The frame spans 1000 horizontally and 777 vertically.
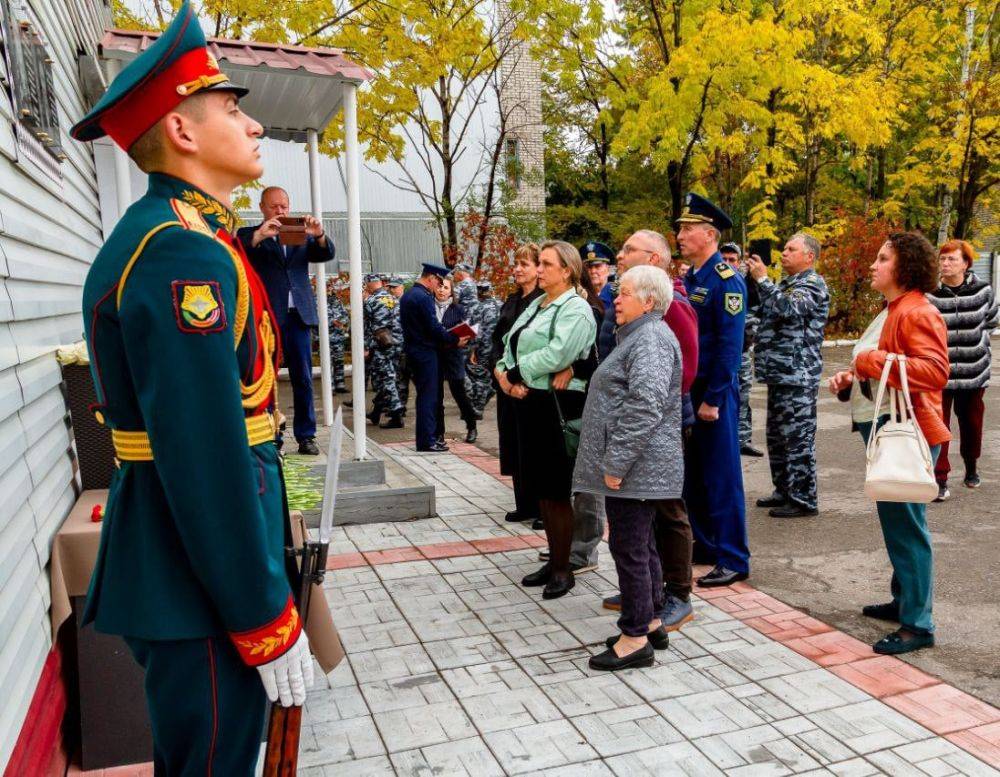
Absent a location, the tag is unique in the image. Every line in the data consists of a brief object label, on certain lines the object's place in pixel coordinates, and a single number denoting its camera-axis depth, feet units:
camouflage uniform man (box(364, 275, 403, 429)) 37.55
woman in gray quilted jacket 12.64
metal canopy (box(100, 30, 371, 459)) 19.44
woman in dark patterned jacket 22.74
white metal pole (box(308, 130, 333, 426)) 26.37
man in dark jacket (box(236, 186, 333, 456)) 21.39
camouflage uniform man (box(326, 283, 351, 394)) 46.93
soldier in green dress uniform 5.27
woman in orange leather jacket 13.05
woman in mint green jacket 15.85
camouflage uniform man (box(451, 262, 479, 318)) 35.99
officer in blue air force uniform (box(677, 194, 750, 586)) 16.62
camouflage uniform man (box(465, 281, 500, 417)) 36.68
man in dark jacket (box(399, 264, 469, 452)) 30.40
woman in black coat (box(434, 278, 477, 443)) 32.45
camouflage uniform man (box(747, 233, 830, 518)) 21.76
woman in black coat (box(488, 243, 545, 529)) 19.78
